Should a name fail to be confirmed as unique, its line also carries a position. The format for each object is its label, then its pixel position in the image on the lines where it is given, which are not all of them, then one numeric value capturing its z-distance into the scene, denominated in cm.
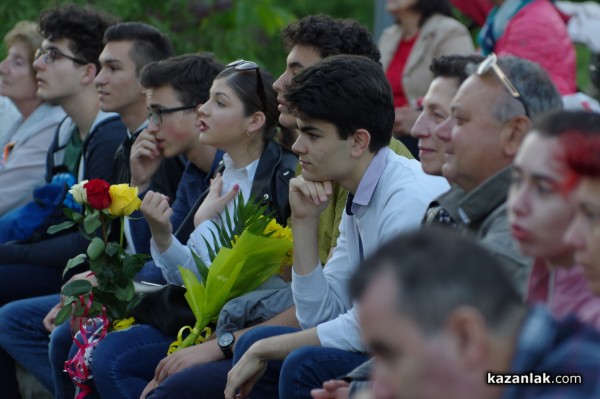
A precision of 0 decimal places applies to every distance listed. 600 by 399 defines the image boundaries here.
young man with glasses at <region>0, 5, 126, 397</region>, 1238
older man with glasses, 706
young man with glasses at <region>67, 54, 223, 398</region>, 1176
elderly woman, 1390
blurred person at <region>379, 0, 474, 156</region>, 1350
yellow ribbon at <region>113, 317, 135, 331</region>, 1045
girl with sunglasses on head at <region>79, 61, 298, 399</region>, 933
